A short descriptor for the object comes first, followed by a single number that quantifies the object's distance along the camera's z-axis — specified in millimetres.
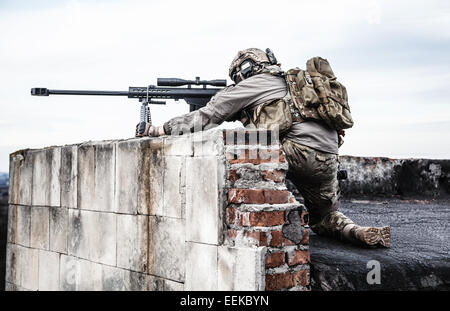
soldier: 4043
